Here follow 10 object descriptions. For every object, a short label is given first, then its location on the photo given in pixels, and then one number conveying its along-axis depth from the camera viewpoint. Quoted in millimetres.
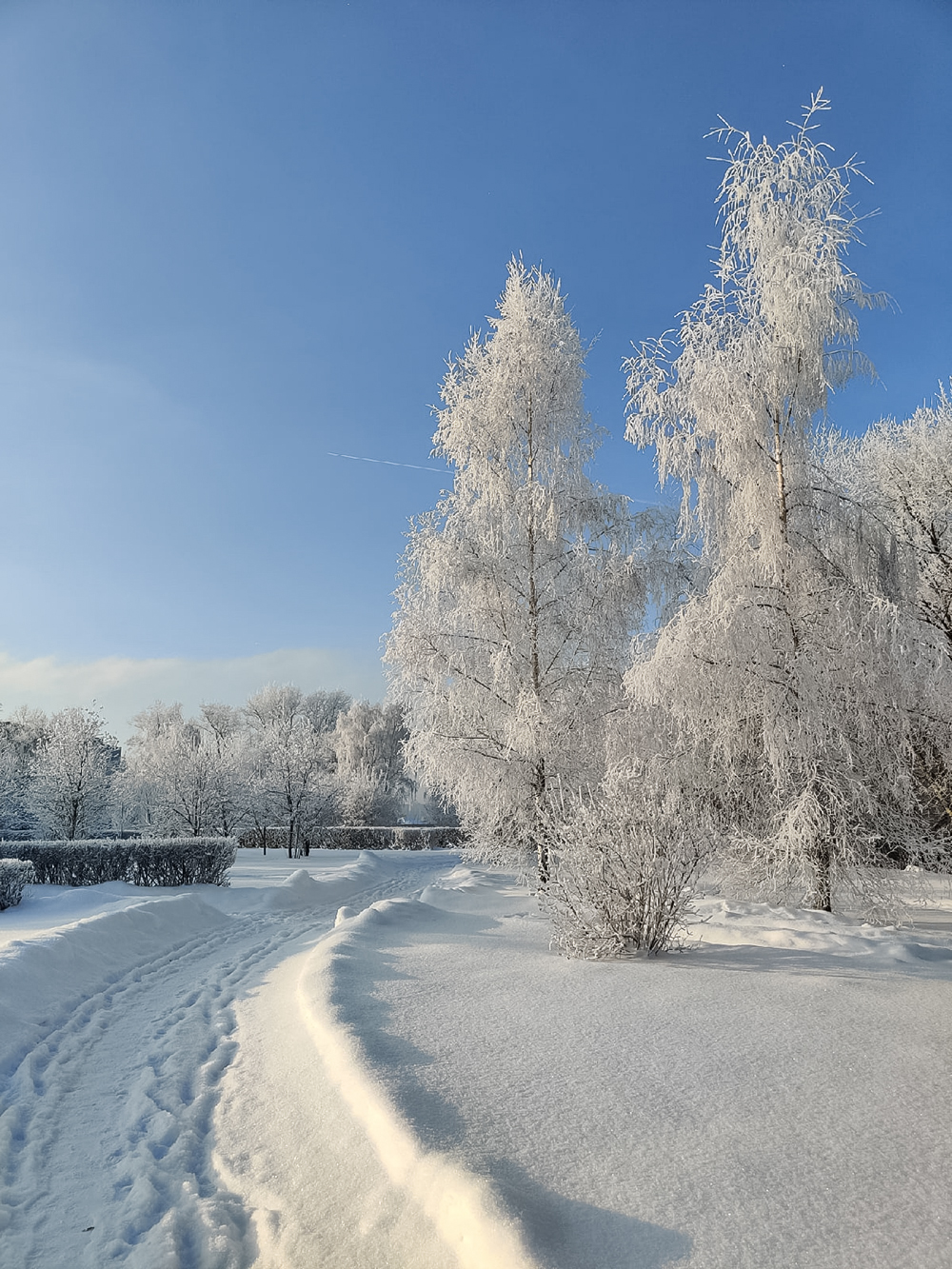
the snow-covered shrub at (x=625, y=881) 5793
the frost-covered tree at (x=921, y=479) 12531
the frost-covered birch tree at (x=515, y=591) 10422
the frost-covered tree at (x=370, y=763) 38625
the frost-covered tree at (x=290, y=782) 30156
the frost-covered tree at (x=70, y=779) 23016
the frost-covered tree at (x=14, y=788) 28078
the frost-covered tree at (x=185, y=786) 23938
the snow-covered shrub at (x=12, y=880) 12570
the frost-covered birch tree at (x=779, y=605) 7793
